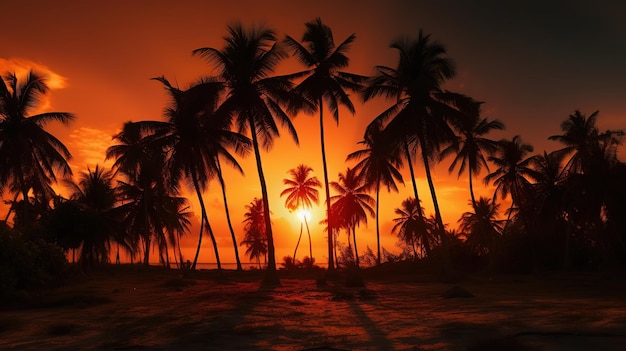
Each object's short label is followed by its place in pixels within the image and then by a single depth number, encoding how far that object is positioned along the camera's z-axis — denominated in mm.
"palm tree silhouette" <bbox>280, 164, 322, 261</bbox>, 51531
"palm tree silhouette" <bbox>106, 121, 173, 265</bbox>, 29797
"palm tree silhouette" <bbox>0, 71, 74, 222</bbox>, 26266
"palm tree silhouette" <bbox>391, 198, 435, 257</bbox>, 50719
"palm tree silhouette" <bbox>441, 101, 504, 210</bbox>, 33625
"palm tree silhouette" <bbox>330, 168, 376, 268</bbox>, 47656
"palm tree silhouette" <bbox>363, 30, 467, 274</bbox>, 24234
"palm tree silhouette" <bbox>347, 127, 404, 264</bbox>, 36000
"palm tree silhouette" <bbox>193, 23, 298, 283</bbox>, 22531
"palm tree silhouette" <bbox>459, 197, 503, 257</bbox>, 37000
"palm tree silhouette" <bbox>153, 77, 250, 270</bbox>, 28016
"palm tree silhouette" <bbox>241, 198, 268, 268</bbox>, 61250
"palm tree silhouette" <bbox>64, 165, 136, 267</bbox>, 36094
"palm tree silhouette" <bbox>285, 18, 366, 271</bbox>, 25719
